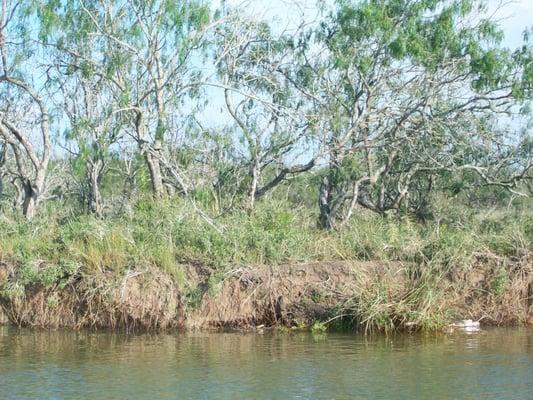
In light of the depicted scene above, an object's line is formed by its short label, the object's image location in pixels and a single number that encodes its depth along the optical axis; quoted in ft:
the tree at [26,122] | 54.13
